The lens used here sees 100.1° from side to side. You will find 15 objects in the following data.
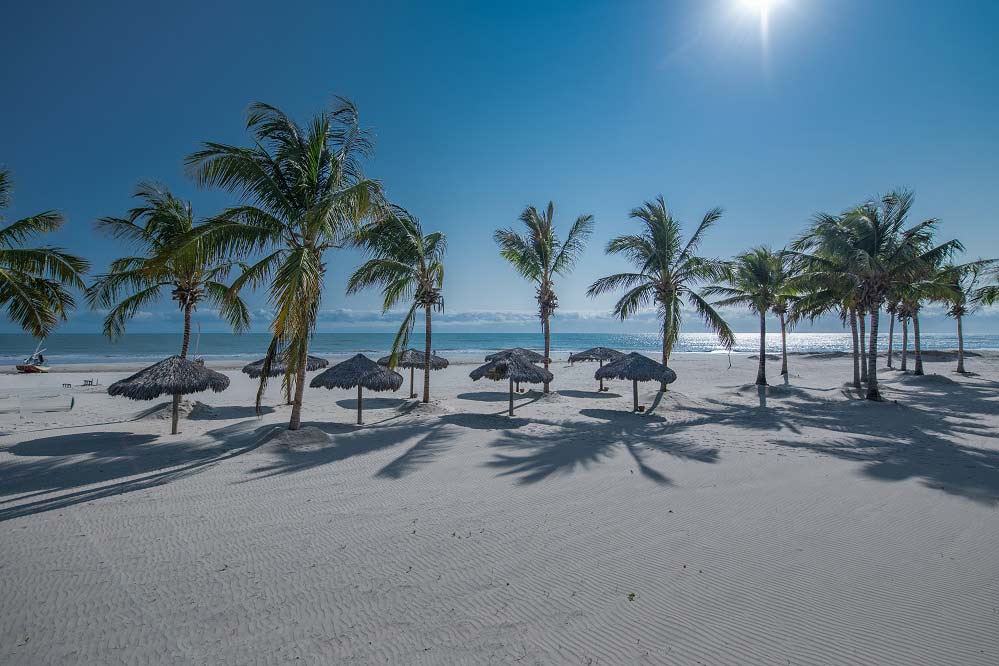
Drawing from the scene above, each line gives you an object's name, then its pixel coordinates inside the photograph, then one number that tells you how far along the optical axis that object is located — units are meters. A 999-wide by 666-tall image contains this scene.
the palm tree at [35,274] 8.28
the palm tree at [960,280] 15.02
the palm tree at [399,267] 11.19
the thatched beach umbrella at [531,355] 19.71
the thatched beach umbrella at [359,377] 10.48
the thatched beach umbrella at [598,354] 19.12
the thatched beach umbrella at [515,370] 11.78
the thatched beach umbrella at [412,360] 15.71
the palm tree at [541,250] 15.86
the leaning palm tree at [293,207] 7.29
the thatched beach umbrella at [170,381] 8.91
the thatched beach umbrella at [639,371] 12.29
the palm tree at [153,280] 10.93
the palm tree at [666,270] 14.42
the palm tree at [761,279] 18.98
